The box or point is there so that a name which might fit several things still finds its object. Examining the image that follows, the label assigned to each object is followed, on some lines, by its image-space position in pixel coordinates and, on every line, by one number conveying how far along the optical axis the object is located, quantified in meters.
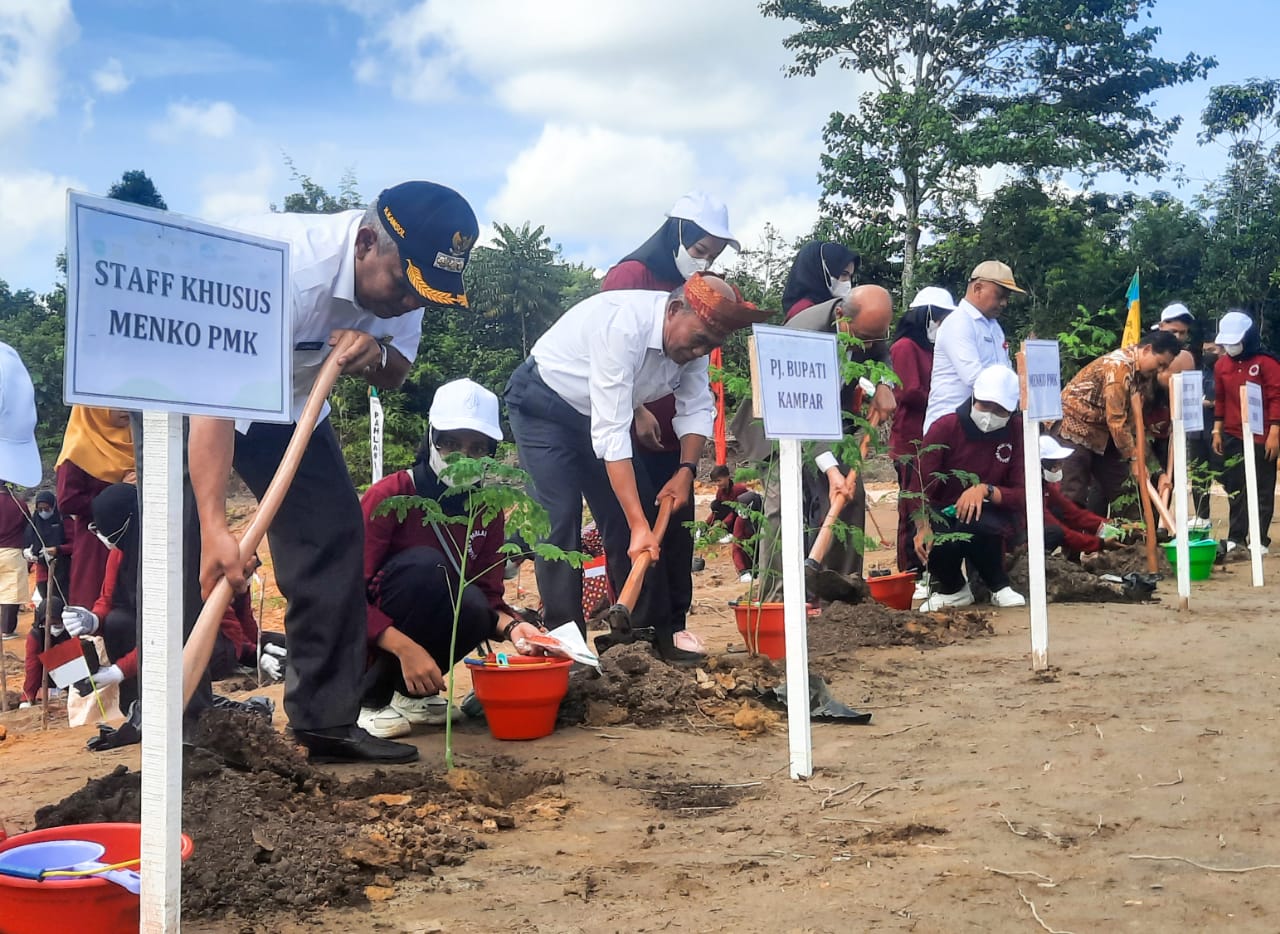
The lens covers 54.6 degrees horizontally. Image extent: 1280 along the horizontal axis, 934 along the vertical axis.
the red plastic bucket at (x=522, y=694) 4.26
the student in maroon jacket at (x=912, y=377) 8.08
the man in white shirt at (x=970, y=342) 7.71
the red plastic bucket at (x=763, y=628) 5.93
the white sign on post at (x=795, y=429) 3.73
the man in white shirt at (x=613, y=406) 4.91
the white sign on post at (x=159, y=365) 2.13
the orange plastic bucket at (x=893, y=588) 7.32
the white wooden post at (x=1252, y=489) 8.34
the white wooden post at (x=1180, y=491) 6.99
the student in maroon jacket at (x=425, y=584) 4.45
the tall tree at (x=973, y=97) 23.97
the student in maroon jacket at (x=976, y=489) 7.48
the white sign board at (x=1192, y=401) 7.40
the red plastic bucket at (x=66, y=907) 2.24
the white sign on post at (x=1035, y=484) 5.40
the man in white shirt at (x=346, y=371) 3.60
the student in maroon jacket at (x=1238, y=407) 10.59
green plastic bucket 8.77
